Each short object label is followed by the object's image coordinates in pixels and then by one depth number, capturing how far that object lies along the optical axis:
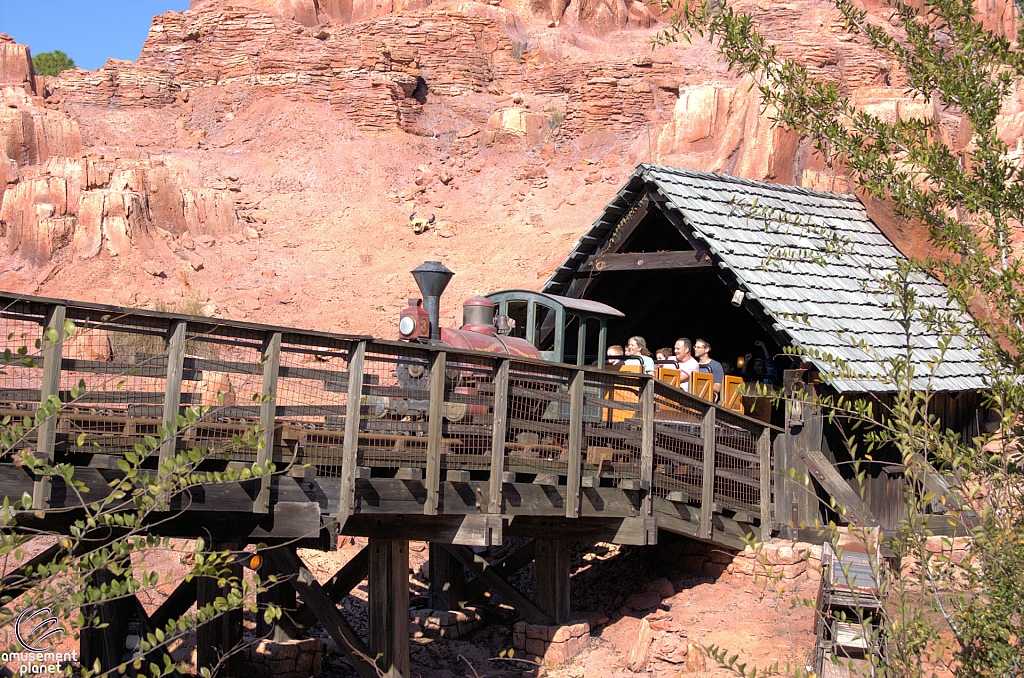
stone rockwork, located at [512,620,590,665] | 10.70
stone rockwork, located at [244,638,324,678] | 10.61
